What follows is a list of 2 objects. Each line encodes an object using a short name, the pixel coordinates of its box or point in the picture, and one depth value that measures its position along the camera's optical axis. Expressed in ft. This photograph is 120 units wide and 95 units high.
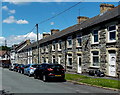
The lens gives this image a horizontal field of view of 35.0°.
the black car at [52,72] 55.06
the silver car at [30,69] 77.21
